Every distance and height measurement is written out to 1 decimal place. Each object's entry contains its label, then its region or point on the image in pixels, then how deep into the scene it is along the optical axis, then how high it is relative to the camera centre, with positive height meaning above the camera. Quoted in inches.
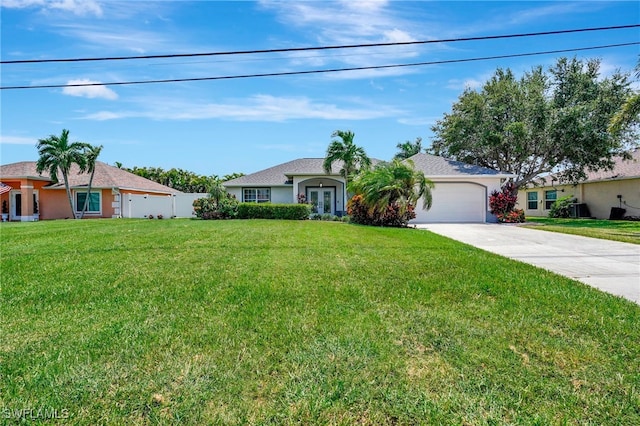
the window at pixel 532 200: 1300.4 +19.7
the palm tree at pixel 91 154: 931.3 +144.0
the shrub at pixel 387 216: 644.7 -14.1
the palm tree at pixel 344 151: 866.1 +134.3
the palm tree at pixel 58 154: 905.5 +142.4
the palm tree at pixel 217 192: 845.8 +41.1
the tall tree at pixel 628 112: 555.2 +141.0
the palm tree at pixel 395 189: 634.2 +33.0
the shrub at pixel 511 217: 792.3 -22.6
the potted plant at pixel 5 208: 993.7 +12.8
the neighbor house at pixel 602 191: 915.4 +40.0
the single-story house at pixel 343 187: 825.5 +55.1
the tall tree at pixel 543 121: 819.4 +202.1
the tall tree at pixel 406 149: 1674.5 +266.2
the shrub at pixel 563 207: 1082.1 -3.7
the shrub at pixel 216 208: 844.6 +4.9
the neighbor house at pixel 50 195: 971.9 +47.5
